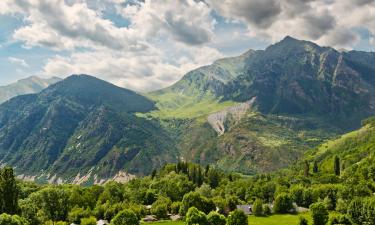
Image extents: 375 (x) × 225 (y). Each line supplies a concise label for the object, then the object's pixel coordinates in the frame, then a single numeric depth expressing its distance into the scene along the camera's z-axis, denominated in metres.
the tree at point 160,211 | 178.50
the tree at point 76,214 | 162.00
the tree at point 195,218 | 130.06
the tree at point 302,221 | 139.25
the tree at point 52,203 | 153.75
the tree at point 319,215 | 147.00
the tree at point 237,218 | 134.50
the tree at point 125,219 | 135.00
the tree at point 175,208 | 189.59
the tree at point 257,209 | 189.12
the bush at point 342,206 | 179.07
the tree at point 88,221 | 148.00
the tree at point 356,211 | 153.75
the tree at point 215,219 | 131.38
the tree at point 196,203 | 173.50
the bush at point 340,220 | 150.00
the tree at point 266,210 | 191.50
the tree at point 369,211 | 147.50
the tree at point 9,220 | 101.96
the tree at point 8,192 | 121.88
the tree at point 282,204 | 196.29
